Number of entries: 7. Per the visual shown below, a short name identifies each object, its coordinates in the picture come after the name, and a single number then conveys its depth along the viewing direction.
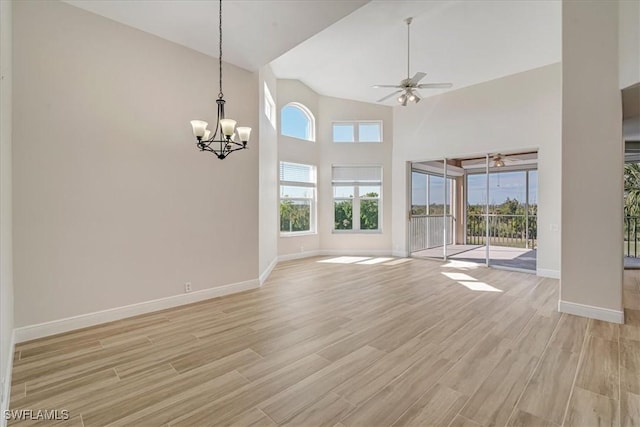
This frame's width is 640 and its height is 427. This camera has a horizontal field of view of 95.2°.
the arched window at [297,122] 7.08
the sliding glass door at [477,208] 7.04
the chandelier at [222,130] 2.96
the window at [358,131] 7.81
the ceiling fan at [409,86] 4.57
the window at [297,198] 7.11
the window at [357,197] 7.82
